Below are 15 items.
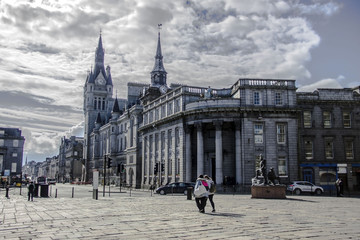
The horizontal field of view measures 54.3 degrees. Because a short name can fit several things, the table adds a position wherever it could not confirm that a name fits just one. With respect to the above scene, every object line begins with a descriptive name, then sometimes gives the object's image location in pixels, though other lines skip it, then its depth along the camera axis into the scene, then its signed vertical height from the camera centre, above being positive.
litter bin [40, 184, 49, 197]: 30.17 -2.07
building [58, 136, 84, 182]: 141.88 +2.55
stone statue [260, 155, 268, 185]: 27.67 -0.27
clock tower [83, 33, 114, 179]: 118.56 +24.18
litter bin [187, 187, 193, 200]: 26.46 -2.05
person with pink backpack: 15.86 -1.18
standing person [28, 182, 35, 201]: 25.58 -1.67
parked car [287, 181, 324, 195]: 35.94 -2.29
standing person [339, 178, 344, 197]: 32.16 -1.96
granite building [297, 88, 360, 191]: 43.84 +3.58
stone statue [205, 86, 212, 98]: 46.09 +9.51
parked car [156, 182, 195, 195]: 36.66 -2.32
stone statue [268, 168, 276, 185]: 27.62 -0.82
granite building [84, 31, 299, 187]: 41.84 +4.31
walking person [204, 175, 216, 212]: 16.44 -1.05
